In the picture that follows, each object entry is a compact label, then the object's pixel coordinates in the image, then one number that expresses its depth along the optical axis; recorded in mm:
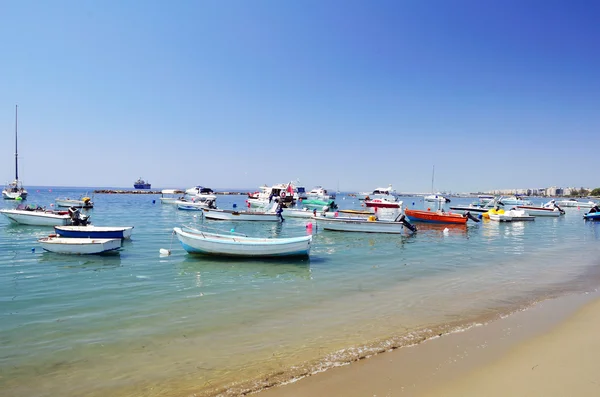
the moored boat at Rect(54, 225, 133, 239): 20078
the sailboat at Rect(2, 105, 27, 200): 75262
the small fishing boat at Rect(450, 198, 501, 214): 51534
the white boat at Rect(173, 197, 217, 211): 54594
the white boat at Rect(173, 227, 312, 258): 17922
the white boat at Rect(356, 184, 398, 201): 87906
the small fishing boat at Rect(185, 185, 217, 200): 74944
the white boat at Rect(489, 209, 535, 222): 45031
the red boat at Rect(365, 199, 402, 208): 58562
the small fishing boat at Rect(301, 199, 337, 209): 64325
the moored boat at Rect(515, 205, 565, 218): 55719
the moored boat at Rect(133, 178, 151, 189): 159750
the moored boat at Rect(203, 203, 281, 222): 38938
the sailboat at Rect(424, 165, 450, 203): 112838
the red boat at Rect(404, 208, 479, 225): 38906
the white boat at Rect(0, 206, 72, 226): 29922
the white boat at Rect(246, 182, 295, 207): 61812
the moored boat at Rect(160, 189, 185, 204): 66750
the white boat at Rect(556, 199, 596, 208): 84344
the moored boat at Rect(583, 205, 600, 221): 49656
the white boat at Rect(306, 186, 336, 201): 75812
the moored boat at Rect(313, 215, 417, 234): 30062
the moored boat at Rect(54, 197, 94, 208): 52625
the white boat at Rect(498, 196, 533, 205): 70094
